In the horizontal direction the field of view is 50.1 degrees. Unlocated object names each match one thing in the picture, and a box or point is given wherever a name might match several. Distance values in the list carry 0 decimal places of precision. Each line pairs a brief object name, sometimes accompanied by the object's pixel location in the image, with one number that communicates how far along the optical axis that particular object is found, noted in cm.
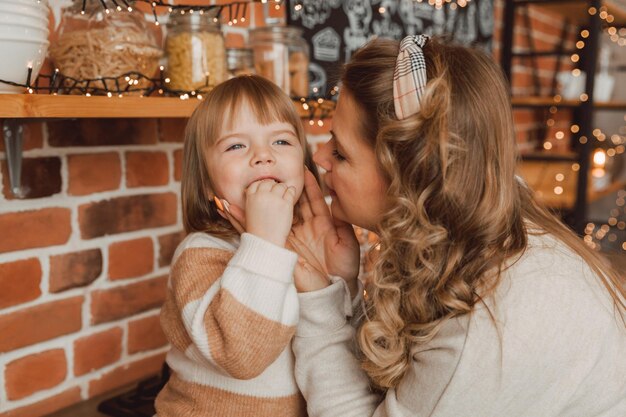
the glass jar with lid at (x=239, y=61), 148
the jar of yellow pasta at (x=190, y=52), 130
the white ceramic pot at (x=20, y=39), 98
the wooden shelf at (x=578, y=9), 296
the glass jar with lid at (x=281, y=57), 154
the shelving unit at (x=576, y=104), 279
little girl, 105
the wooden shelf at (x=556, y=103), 285
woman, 97
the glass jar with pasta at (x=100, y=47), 114
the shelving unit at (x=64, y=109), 98
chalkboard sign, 193
